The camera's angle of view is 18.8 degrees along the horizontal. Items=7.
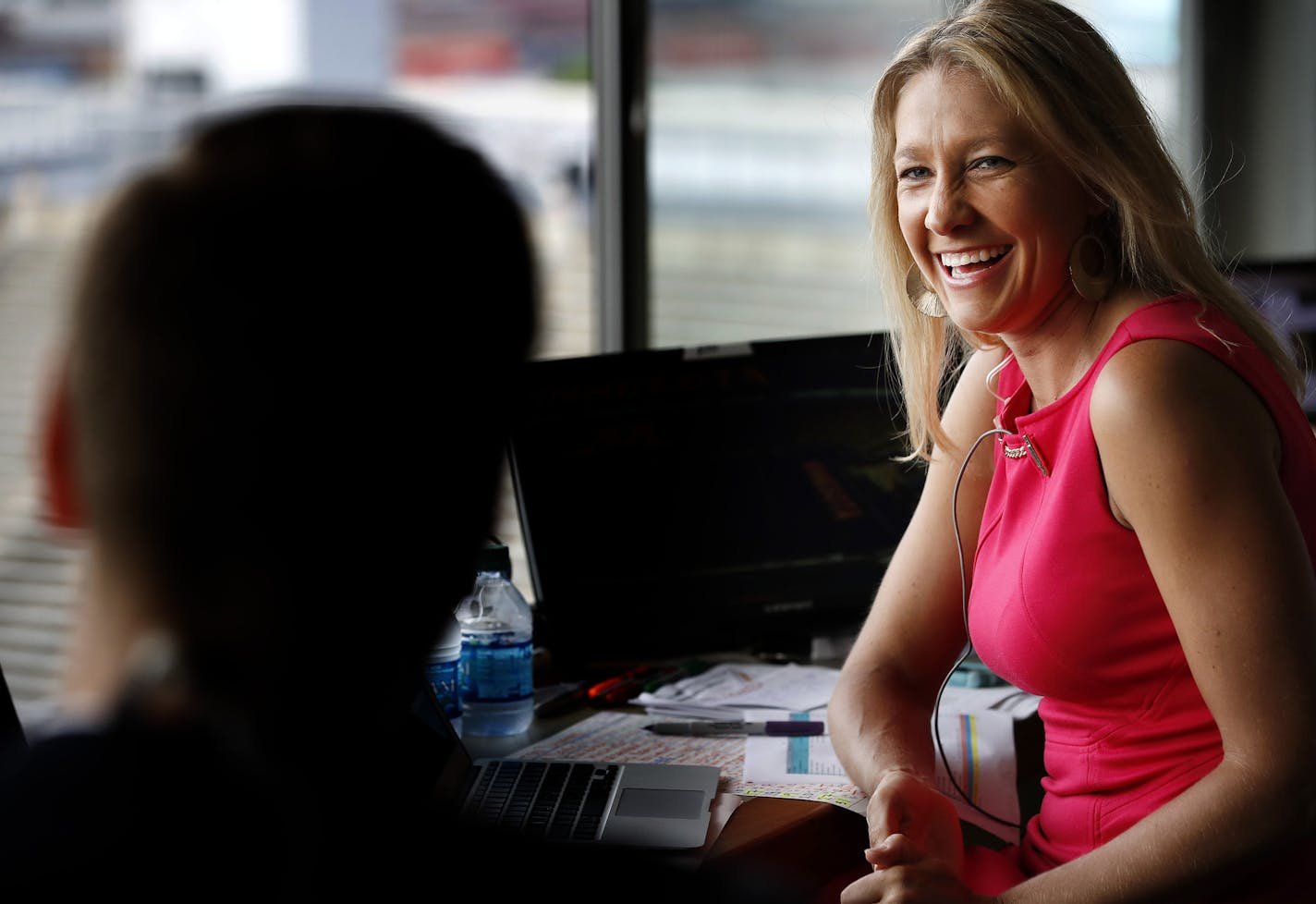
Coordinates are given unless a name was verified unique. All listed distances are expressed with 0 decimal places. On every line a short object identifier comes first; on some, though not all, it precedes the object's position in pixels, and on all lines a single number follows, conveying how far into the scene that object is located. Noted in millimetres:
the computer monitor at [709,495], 3679
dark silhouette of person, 2050
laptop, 3313
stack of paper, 3600
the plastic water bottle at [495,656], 3542
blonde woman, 3177
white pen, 3535
